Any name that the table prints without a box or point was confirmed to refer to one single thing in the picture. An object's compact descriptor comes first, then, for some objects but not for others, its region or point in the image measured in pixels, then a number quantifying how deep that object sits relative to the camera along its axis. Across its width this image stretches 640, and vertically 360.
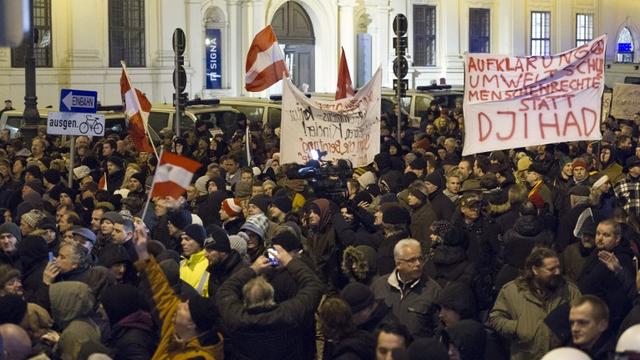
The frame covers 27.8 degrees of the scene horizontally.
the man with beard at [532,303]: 7.46
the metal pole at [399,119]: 20.10
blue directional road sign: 15.95
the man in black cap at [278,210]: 10.59
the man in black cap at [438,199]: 11.42
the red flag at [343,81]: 17.73
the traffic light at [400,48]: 22.02
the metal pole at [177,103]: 20.42
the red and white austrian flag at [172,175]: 10.51
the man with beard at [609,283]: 8.04
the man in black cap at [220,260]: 8.39
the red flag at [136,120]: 16.30
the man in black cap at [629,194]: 11.29
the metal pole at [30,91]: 21.31
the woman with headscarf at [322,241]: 9.83
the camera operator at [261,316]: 7.19
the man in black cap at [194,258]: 8.86
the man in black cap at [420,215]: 10.97
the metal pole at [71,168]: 14.40
